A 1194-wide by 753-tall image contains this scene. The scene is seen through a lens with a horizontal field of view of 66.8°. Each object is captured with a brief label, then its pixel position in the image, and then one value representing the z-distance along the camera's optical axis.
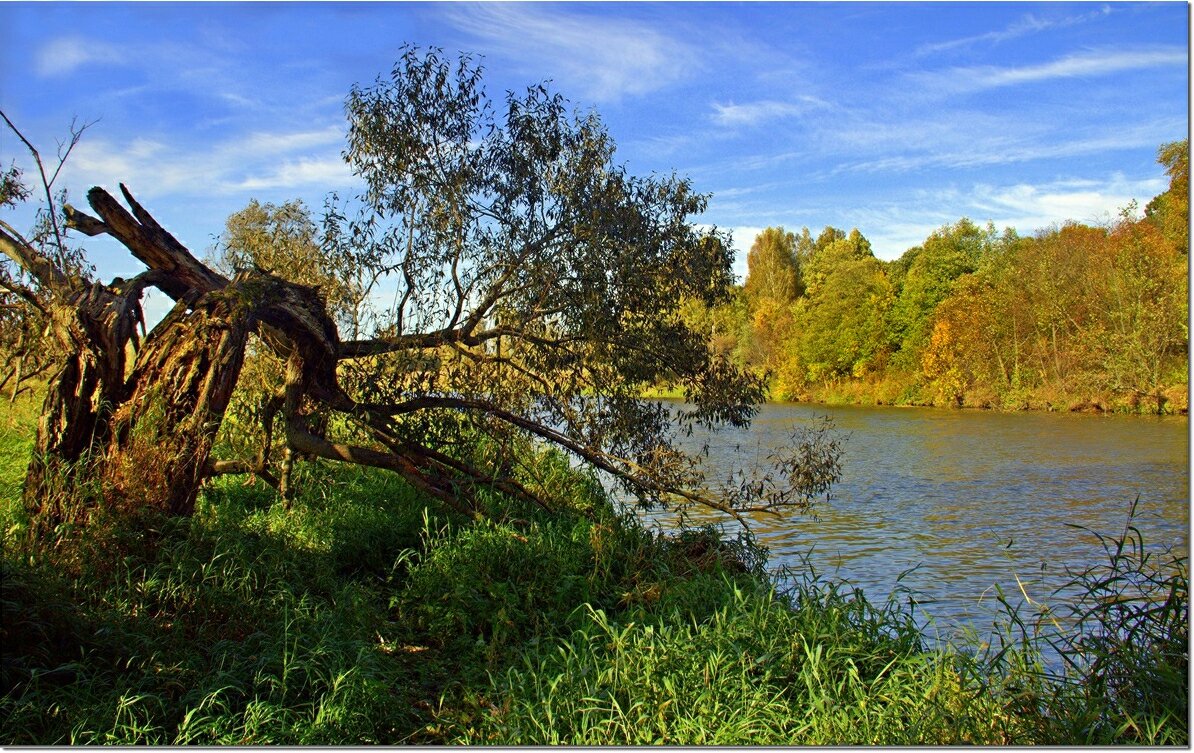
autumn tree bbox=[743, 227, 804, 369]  49.50
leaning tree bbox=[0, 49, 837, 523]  7.79
